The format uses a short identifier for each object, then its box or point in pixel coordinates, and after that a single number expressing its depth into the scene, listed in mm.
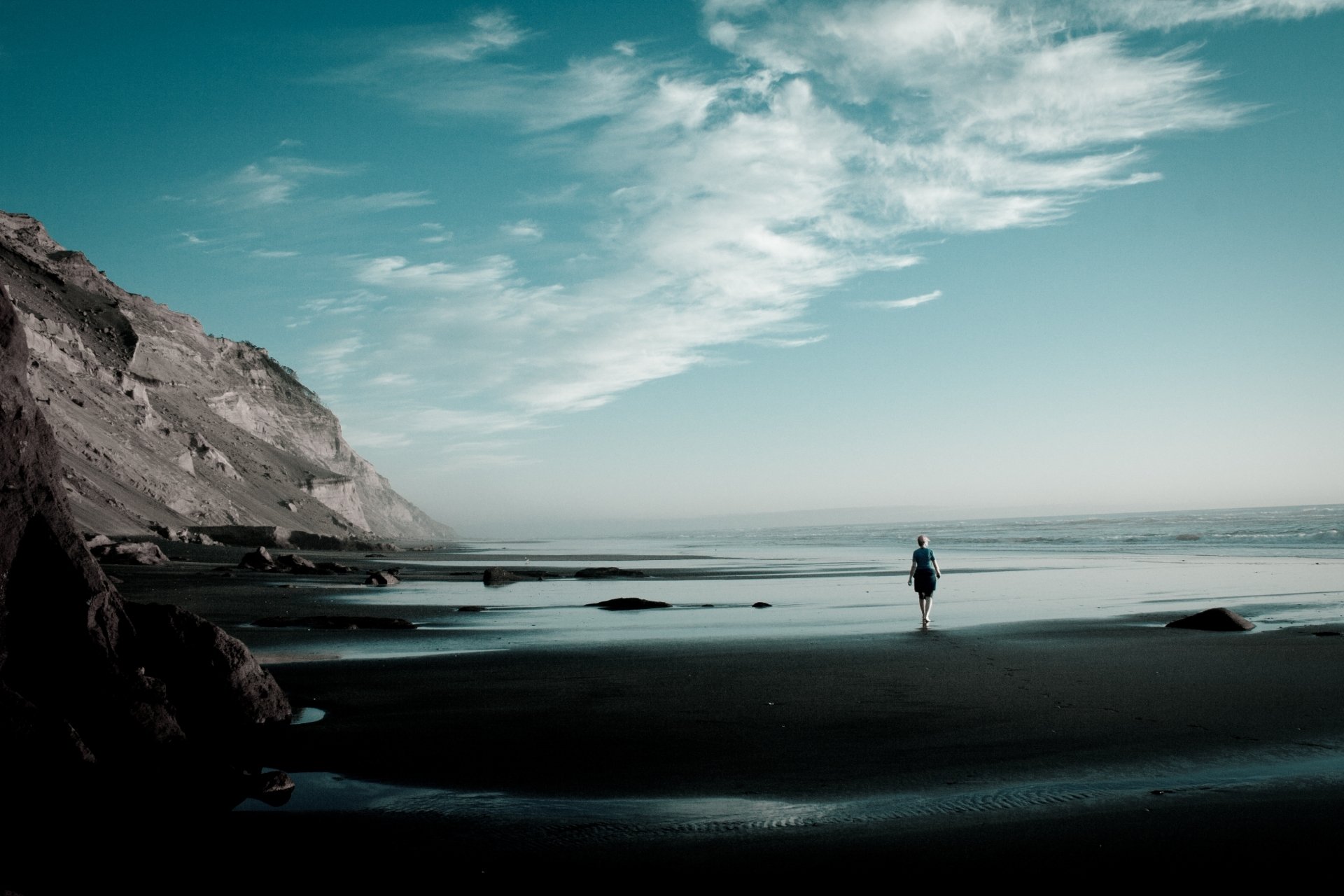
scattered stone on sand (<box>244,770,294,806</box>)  5125
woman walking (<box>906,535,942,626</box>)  14516
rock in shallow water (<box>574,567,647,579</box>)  29338
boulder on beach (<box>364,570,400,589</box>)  24628
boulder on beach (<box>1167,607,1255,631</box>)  12758
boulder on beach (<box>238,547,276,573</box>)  27359
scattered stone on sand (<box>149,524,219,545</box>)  40762
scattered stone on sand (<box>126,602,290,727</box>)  6555
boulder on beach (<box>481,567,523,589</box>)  26078
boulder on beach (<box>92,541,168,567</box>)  24609
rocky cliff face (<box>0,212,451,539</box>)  44969
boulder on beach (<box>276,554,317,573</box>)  28188
